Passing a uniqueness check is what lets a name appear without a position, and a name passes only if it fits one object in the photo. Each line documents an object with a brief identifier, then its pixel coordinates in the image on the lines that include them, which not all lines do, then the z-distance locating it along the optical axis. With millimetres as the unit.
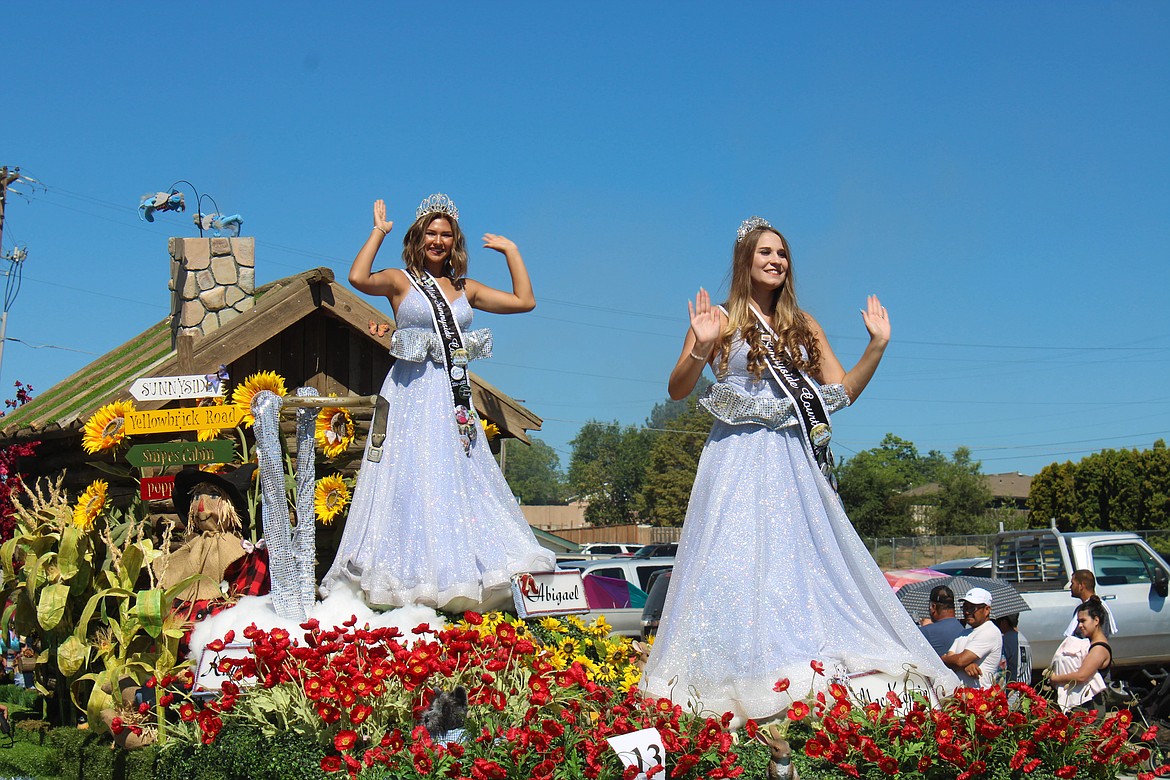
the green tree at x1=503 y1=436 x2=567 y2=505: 134375
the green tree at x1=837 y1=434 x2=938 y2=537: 50956
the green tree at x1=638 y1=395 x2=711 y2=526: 60906
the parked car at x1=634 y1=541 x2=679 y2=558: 26453
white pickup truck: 10922
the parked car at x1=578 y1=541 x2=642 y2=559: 33375
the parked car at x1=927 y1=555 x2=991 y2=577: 13203
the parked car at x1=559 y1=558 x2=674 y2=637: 14898
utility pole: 26578
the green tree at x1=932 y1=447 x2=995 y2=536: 55281
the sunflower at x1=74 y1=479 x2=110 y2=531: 7559
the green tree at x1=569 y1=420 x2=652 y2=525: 83562
